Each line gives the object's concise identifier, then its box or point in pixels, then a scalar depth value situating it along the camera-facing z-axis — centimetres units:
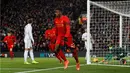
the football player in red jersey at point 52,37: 1931
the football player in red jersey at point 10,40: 2711
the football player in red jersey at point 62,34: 1453
